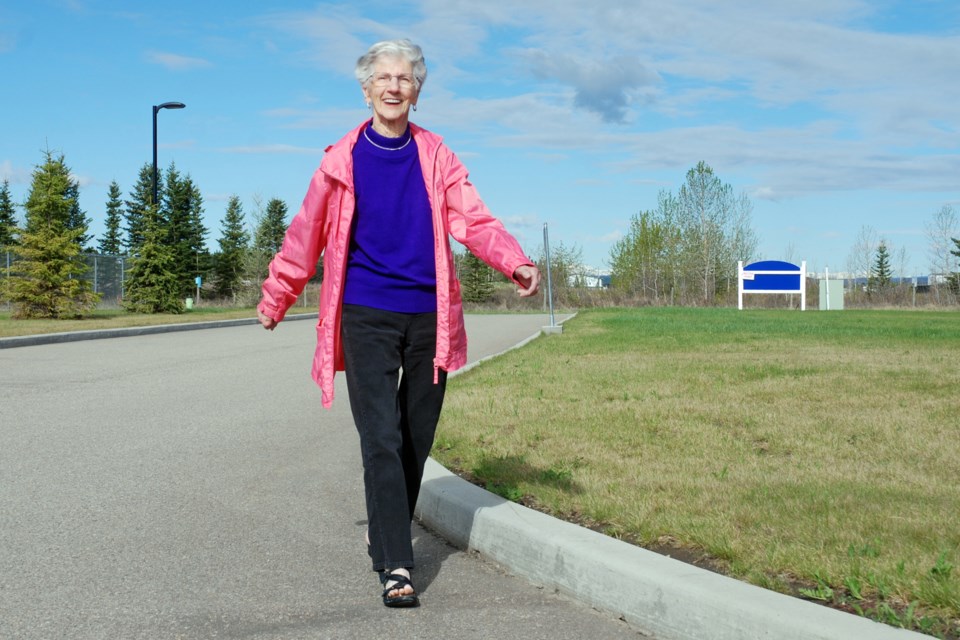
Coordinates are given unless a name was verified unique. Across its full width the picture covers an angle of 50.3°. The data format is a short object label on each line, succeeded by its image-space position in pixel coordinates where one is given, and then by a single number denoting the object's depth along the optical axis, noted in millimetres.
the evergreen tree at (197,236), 67625
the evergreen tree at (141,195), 70812
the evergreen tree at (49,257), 26766
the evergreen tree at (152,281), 33125
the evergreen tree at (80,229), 27281
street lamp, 32875
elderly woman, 4031
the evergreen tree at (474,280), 64000
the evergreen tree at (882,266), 88494
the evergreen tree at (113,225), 78062
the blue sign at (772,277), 45625
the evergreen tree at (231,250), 69750
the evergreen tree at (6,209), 65325
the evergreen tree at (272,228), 55178
